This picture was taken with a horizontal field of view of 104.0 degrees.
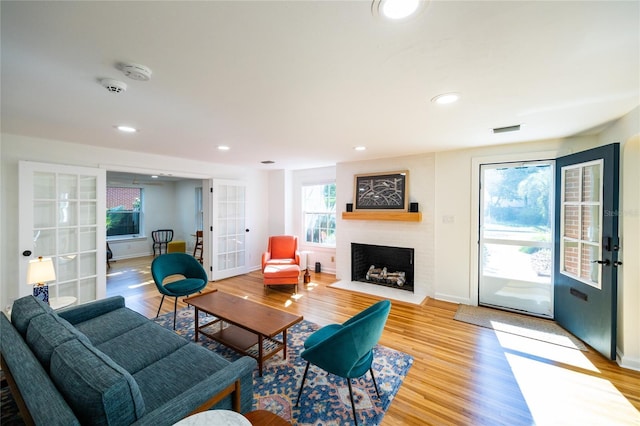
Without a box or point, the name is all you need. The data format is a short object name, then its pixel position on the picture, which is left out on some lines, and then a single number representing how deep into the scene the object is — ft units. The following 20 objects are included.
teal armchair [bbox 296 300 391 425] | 5.02
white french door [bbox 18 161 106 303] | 9.64
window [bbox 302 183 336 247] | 18.13
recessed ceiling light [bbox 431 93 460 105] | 6.17
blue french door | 7.71
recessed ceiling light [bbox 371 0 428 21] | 3.35
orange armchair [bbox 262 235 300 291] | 13.92
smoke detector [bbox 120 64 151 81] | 4.84
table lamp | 8.34
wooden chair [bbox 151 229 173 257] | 24.56
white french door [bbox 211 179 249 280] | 16.49
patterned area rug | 5.82
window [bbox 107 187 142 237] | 23.26
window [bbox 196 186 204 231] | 24.82
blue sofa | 3.38
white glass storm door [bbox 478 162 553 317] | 10.89
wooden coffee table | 7.43
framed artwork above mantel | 13.87
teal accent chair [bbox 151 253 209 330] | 10.34
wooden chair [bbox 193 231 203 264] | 22.76
